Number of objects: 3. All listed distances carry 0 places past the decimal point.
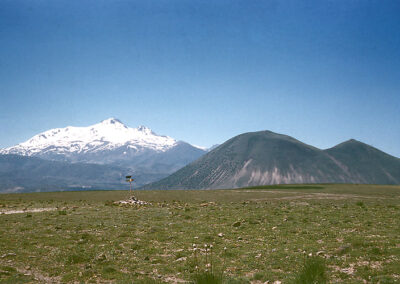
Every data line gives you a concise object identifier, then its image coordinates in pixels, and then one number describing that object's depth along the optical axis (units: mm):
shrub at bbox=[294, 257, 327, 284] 11133
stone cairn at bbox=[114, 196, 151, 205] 51412
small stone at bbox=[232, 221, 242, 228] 26431
